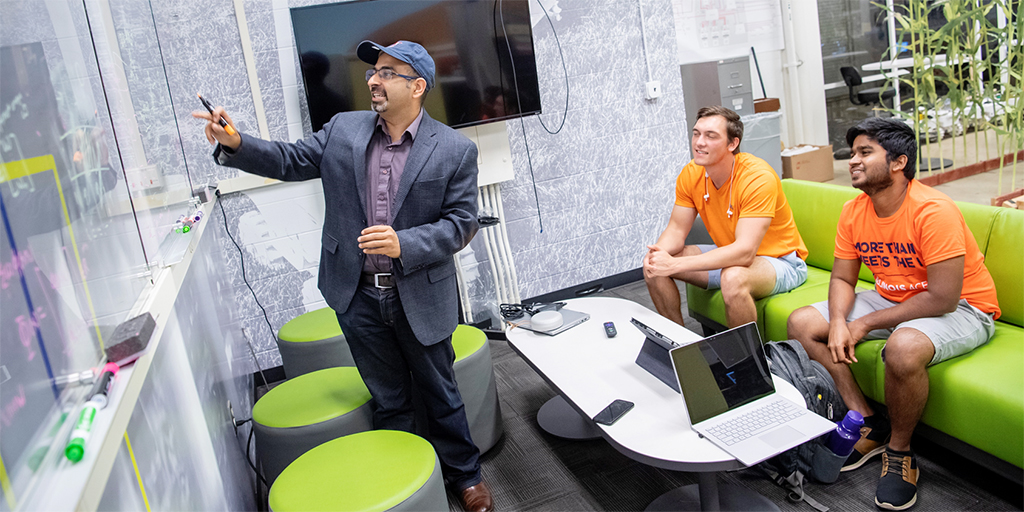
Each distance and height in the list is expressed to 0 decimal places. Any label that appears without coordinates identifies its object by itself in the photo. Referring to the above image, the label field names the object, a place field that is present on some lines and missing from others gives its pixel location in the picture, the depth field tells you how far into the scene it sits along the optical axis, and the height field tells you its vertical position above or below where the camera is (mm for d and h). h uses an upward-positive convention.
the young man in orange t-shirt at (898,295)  1971 -666
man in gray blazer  1914 -138
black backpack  2014 -1002
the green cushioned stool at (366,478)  1576 -738
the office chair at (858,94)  6016 -96
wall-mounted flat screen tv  3041 +453
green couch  1812 -826
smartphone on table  1809 -751
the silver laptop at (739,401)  1648 -760
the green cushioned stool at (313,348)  2648 -668
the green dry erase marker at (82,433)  718 -236
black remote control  2367 -696
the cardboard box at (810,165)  5508 -580
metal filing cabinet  4941 +141
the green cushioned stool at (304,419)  2037 -722
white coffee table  1662 -755
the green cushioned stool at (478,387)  2350 -817
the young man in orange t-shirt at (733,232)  2641 -515
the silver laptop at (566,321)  2489 -682
